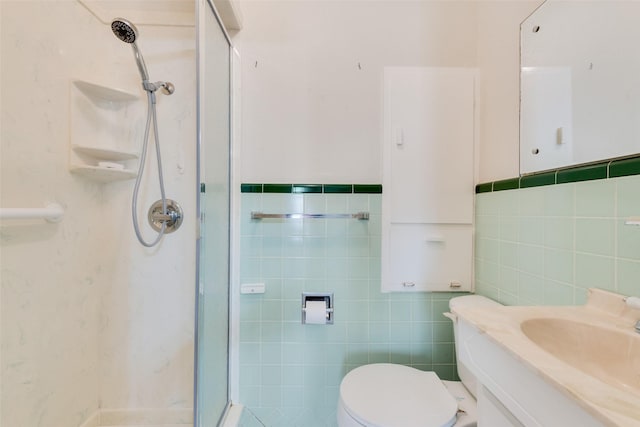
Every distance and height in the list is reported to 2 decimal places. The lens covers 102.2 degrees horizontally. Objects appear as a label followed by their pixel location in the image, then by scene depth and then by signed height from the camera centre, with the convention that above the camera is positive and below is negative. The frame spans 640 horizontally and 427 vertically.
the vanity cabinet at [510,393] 0.44 -0.35
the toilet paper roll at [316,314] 1.25 -0.48
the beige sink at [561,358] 0.40 -0.30
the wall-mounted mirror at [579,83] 0.71 +0.44
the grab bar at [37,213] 0.81 +0.00
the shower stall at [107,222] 0.94 -0.03
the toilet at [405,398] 0.88 -0.68
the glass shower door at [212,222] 0.94 -0.03
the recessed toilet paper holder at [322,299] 1.32 -0.43
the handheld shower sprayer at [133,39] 0.98 +0.70
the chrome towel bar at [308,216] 1.29 +0.00
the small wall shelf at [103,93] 1.13 +0.56
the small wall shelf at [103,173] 1.11 +0.19
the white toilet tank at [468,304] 1.08 -0.40
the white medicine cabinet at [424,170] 1.35 +0.24
